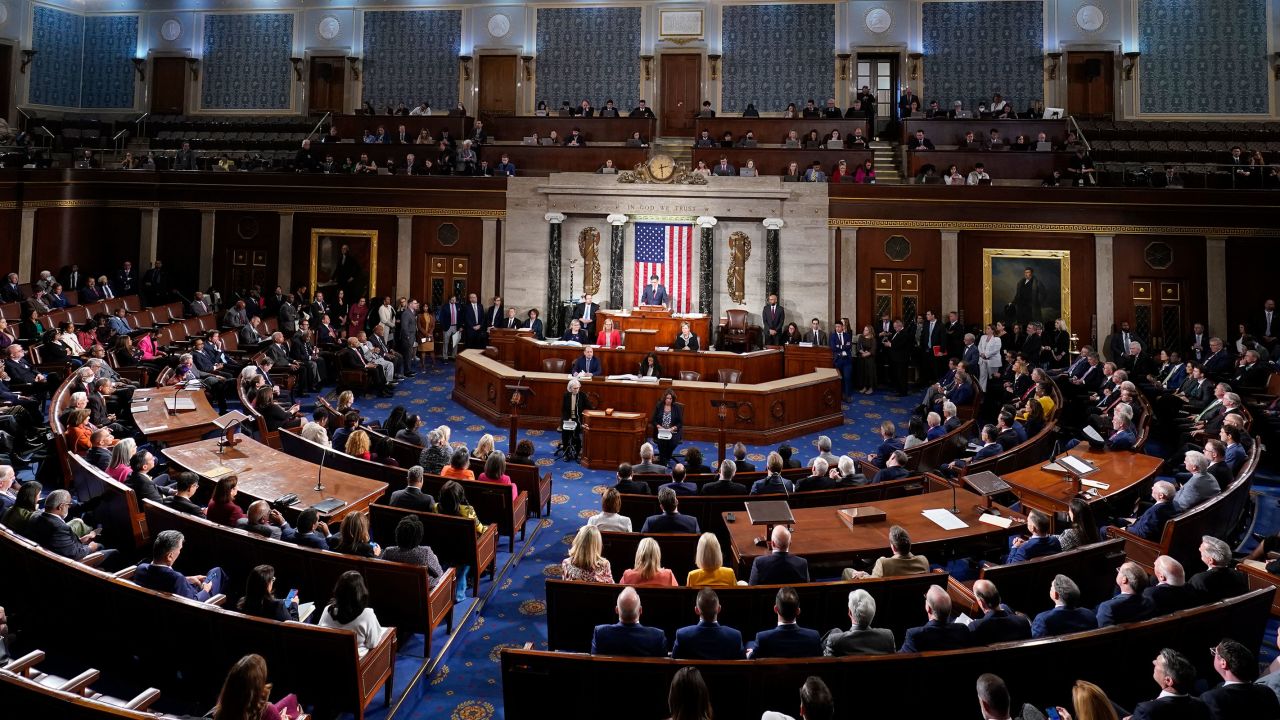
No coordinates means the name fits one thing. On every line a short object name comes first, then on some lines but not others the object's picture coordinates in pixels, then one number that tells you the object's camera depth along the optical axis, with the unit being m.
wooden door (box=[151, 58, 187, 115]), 23.25
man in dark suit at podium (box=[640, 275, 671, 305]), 16.64
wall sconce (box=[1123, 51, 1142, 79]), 20.34
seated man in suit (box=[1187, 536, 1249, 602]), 5.12
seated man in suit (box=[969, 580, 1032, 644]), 4.54
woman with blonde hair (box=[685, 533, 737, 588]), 5.25
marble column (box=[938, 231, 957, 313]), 17.34
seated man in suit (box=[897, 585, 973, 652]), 4.42
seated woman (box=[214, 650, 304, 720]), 3.33
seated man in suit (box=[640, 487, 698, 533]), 6.37
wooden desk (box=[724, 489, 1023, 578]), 5.99
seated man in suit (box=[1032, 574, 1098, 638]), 4.66
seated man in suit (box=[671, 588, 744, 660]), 4.33
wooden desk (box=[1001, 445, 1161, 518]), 7.23
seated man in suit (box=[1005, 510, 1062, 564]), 5.91
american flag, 17.69
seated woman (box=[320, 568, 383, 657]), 4.61
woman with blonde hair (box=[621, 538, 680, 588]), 5.18
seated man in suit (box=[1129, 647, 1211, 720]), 3.70
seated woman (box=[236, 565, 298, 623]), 4.62
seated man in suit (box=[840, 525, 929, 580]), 5.45
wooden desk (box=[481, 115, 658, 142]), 19.83
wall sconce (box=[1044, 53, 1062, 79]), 20.66
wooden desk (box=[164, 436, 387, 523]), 6.87
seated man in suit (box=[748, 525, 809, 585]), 5.47
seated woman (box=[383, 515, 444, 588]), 5.53
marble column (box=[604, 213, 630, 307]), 17.78
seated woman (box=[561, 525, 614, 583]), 5.47
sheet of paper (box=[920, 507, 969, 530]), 6.43
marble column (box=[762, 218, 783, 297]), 17.37
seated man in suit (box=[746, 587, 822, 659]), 4.37
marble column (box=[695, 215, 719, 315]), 17.52
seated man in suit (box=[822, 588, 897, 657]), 4.36
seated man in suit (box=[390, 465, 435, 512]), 6.65
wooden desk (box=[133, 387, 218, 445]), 8.77
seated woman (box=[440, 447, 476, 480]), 7.54
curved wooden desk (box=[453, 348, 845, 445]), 12.15
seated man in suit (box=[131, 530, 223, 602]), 4.93
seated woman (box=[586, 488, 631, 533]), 6.35
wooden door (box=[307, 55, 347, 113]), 22.95
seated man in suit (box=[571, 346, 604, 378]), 13.10
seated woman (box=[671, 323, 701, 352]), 14.28
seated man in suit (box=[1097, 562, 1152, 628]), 4.84
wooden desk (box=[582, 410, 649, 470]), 10.46
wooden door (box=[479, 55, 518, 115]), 22.45
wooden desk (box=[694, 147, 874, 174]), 18.06
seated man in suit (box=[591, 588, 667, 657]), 4.38
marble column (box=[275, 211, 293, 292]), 18.97
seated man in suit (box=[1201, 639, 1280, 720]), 3.73
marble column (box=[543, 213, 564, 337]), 17.97
